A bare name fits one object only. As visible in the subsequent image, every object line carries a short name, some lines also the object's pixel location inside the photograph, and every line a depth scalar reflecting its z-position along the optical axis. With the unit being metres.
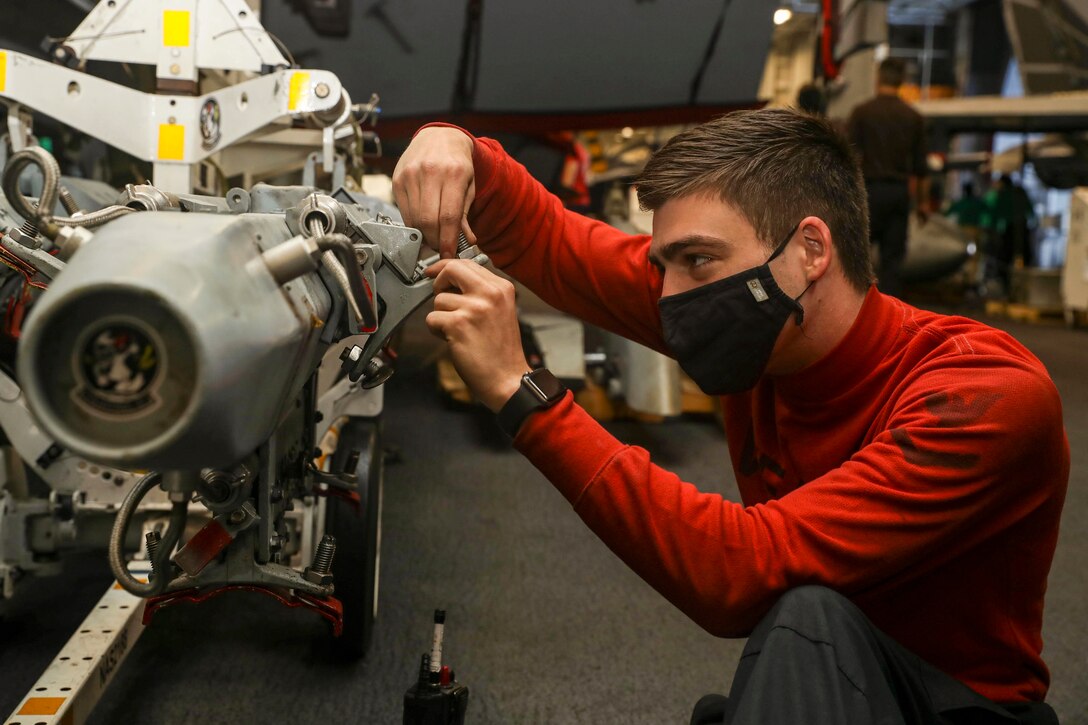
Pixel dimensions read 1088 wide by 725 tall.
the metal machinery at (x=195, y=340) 0.67
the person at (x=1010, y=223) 10.40
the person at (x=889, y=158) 5.30
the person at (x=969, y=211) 11.20
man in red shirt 1.12
